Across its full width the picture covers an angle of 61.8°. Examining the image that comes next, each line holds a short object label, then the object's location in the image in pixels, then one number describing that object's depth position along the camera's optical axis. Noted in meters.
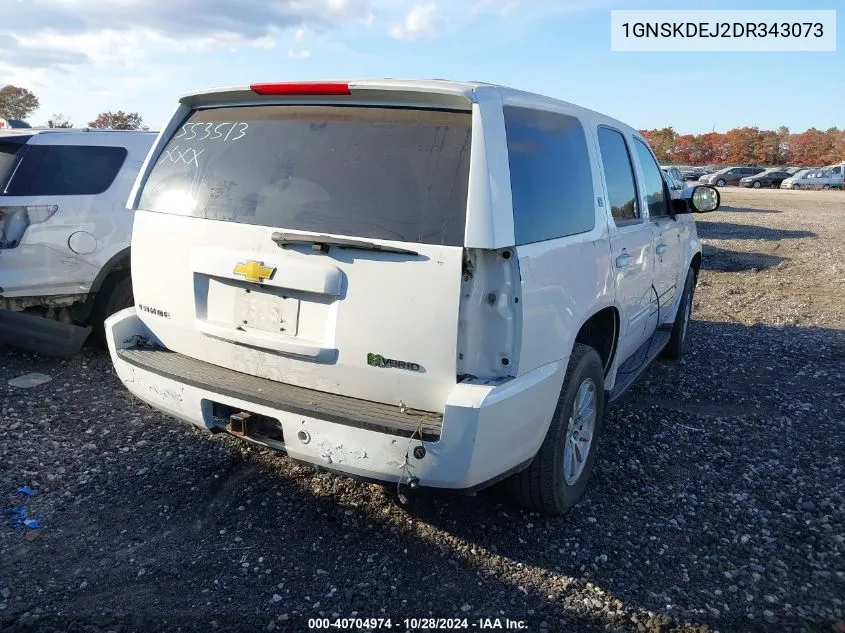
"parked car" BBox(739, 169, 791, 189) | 46.69
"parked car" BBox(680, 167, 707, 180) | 47.35
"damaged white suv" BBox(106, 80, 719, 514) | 2.77
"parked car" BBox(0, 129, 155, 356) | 5.35
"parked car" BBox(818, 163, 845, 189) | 44.78
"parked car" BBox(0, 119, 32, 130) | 6.56
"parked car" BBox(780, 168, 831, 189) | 45.28
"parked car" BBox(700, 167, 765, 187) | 48.91
